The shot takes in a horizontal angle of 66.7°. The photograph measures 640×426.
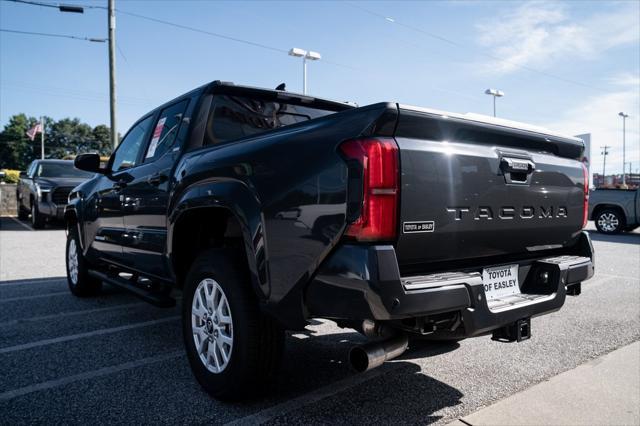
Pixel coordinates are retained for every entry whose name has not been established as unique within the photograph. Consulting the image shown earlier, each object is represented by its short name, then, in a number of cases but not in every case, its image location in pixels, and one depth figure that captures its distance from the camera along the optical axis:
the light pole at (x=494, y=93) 32.62
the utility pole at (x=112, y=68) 16.86
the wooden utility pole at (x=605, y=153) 73.64
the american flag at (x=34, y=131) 35.81
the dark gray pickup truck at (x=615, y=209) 13.33
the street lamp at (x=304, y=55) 22.23
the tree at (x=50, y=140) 92.38
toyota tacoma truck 2.03
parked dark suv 12.91
